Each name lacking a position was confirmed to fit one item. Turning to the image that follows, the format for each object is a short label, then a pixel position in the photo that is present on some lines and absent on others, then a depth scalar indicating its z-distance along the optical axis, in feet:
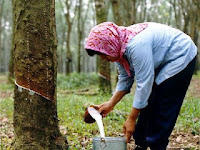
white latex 7.56
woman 7.37
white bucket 7.51
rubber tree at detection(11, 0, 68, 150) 8.80
